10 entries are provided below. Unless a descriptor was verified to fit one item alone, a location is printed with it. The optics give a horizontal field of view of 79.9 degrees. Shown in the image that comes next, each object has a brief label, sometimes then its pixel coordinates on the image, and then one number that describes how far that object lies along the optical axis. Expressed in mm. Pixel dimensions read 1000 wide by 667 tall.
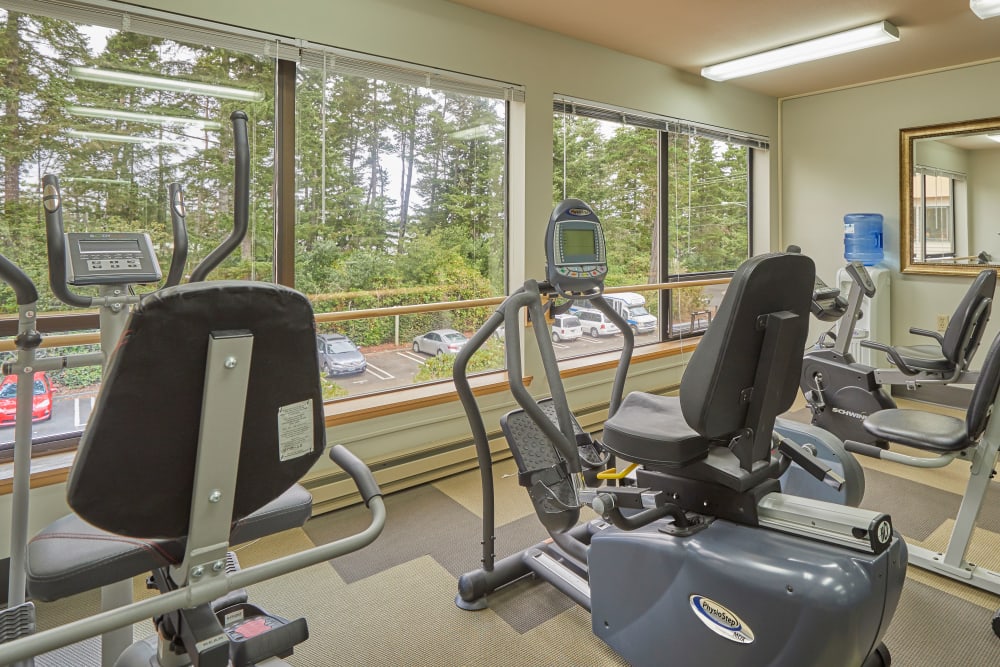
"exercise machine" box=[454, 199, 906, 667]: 1363
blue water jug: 4918
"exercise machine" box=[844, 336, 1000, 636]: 2131
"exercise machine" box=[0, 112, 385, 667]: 870
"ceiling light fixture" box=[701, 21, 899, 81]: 3633
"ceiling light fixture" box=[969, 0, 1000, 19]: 3106
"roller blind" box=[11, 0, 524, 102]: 2248
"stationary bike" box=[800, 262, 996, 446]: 2953
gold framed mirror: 4488
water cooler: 4691
